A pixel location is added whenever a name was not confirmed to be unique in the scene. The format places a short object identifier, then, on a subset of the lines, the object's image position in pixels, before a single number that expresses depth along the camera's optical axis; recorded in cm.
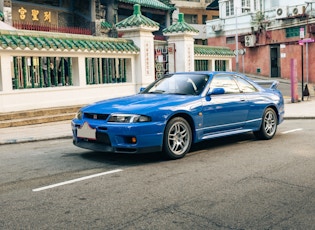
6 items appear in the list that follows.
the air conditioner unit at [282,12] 3569
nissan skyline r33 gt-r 670
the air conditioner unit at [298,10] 3431
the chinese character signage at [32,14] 2502
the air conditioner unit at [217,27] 4350
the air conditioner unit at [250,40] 3880
